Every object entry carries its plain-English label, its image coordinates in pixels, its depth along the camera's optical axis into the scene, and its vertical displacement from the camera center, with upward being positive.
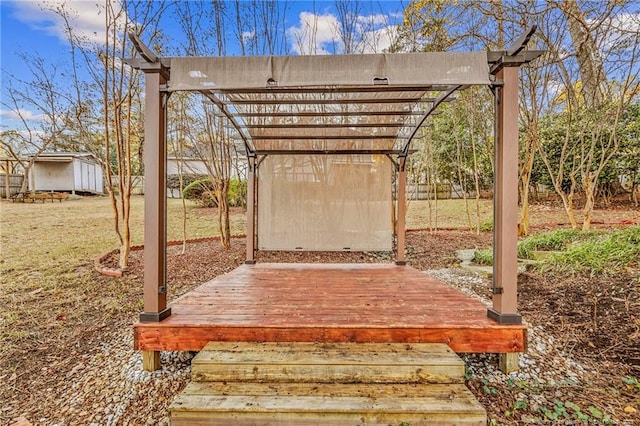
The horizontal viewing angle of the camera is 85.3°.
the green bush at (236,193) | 10.23 +0.38
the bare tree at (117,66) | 4.83 +2.03
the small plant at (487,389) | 2.29 -1.23
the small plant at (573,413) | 1.98 -1.22
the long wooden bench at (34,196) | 13.68 +0.39
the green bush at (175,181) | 10.86 +0.85
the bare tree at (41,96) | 5.41 +1.86
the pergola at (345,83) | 2.31 +0.83
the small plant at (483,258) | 5.48 -0.85
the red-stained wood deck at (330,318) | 2.42 -0.84
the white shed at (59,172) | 16.33 +1.67
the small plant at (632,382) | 2.26 -1.17
